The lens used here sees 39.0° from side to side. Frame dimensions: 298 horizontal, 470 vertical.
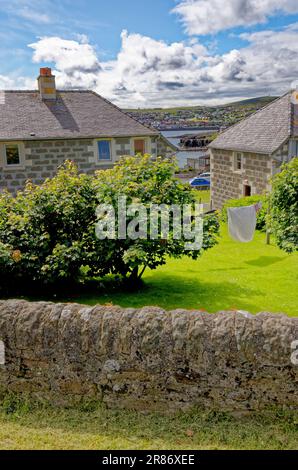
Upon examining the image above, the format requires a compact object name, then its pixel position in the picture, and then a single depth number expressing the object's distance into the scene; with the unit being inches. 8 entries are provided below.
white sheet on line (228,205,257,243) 725.9
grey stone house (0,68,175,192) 889.5
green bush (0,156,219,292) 387.9
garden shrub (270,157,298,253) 442.6
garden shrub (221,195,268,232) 857.2
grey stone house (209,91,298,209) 936.9
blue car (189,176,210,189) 2170.3
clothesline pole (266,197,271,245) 735.7
